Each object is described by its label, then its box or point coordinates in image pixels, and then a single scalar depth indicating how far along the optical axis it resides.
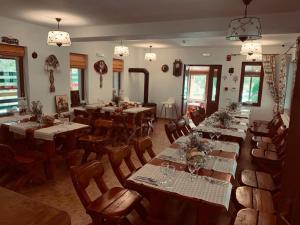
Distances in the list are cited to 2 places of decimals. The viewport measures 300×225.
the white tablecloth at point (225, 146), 2.65
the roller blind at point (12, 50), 4.03
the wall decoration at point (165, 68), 8.16
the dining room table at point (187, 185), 1.58
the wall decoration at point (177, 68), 7.91
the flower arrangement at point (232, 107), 5.50
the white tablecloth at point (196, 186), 1.59
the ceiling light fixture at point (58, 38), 3.46
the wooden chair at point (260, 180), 2.33
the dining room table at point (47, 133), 3.18
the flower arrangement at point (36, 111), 3.73
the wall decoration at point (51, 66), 4.83
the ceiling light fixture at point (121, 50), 5.57
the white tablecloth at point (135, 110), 5.36
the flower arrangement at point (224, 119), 3.83
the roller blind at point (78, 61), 5.59
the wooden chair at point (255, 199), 1.96
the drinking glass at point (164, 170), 1.79
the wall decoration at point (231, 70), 7.22
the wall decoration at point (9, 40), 3.98
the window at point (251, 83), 7.03
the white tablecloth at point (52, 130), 3.13
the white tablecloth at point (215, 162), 2.08
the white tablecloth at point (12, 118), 3.93
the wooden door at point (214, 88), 7.49
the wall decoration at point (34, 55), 4.52
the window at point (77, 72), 5.65
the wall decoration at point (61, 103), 5.11
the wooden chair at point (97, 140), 3.76
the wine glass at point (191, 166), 1.96
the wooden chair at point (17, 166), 2.72
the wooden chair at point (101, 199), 1.73
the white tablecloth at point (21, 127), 3.30
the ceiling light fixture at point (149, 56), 6.83
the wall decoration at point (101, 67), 6.27
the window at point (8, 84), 4.22
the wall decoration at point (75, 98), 5.70
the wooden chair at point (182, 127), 3.59
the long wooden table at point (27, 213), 0.90
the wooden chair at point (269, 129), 4.42
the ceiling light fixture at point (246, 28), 2.33
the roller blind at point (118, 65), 7.23
